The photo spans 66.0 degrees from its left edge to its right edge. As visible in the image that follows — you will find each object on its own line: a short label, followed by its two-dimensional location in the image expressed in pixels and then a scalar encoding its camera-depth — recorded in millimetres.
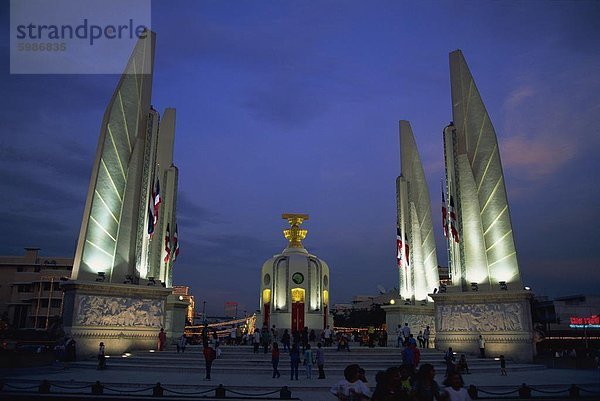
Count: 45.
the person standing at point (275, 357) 14227
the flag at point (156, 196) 22148
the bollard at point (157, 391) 10594
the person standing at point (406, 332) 22500
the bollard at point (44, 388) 10758
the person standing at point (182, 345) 20319
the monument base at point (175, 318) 26234
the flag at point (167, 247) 26911
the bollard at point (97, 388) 10544
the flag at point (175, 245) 28634
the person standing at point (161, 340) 19938
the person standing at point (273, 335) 25834
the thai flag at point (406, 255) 29516
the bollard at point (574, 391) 9289
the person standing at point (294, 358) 13688
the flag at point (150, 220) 21219
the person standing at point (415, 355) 11858
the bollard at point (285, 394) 10539
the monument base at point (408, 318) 27625
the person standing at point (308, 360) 14180
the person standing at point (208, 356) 13367
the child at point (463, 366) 14766
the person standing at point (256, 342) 21153
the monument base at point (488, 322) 19203
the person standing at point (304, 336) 17305
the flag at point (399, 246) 30016
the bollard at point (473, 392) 10336
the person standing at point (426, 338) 24703
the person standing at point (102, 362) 15117
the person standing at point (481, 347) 19344
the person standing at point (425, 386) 5238
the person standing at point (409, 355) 11688
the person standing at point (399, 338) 24125
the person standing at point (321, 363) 14234
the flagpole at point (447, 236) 22939
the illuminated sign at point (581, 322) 46438
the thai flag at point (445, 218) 23562
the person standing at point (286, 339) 19609
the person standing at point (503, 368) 15540
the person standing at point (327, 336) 25906
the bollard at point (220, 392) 10625
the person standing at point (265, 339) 20625
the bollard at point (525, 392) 10641
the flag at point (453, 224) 22375
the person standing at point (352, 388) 5027
